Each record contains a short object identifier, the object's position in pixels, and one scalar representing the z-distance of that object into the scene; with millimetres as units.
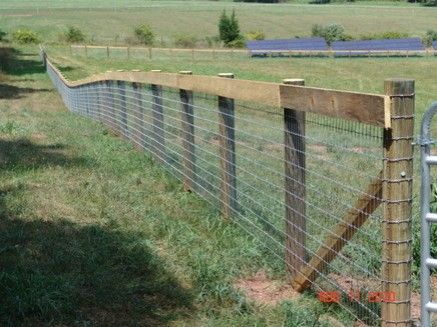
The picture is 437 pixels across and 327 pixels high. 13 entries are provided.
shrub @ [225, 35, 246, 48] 56969
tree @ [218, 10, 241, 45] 59522
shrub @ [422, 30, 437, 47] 56156
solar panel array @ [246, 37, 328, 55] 50250
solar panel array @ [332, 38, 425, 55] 51875
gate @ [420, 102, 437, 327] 3344
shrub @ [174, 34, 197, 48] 55188
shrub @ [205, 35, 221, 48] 57269
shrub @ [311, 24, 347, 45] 63000
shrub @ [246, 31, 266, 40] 62875
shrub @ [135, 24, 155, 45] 57406
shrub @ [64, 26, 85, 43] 55344
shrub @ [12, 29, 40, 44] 51884
